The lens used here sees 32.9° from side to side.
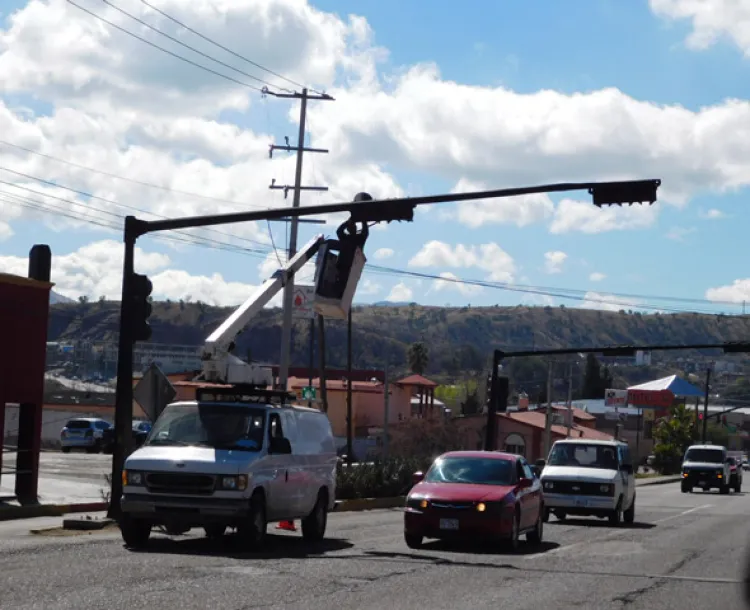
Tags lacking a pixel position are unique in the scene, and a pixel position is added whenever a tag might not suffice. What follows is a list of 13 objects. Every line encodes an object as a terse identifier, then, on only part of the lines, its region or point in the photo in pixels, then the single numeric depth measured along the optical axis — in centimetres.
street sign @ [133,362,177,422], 2228
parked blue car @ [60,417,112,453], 6084
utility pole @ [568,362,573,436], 7188
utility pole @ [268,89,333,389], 4148
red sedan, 1939
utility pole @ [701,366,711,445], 10024
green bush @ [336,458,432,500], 3434
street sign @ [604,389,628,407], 12025
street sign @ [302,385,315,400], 5053
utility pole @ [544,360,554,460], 5997
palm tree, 13888
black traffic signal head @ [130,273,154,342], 2130
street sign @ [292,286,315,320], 5166
